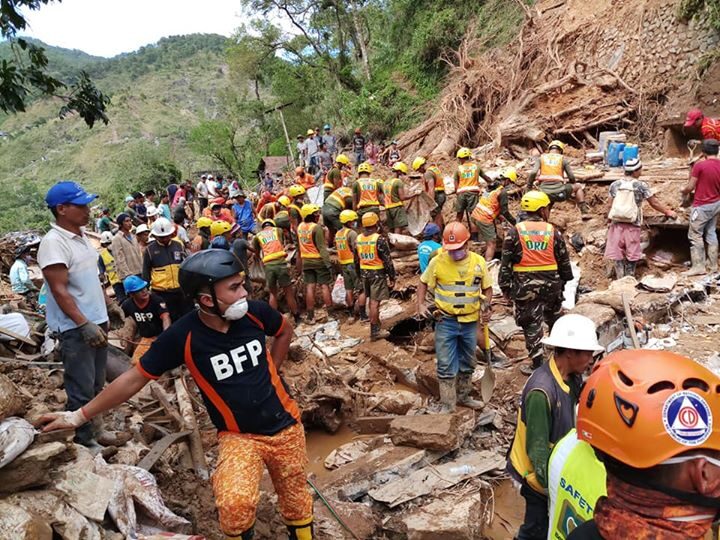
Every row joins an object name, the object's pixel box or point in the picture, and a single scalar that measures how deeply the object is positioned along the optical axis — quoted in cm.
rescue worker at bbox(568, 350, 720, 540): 114
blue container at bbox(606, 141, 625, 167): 988
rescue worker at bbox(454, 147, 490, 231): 925
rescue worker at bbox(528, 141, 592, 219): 821
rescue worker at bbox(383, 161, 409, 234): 968
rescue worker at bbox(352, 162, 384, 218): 932
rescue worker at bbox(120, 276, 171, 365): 559
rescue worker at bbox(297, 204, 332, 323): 820
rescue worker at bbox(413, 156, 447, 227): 998
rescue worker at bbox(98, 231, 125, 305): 702
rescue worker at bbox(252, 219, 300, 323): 822
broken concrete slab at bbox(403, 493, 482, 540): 335
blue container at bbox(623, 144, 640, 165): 897
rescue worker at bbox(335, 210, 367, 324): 781
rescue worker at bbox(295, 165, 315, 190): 1319
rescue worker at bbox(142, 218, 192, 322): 595
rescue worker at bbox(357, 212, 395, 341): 731
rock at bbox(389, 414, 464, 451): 411
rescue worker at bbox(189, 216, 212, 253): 842
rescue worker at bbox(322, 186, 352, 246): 941
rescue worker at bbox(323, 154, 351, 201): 1062
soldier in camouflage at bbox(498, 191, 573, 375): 510
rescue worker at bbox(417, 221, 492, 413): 459
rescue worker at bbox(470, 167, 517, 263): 836
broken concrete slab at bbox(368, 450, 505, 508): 381
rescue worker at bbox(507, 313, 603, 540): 243
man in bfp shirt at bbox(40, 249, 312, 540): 246
